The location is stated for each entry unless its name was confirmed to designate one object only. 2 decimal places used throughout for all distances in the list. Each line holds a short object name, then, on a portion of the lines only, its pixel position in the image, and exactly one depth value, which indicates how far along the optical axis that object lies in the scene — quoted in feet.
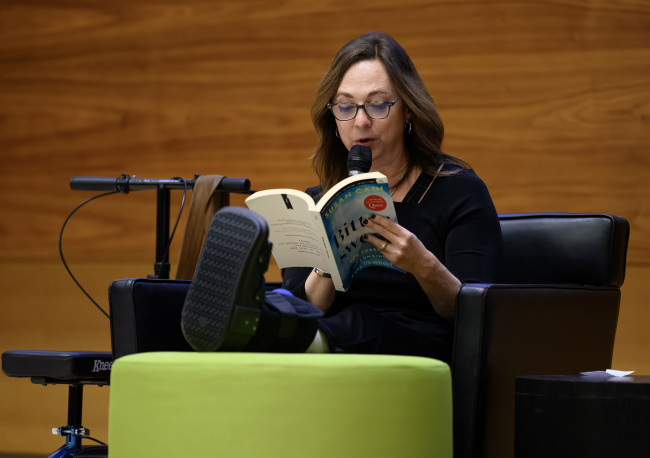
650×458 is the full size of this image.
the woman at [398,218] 19.68
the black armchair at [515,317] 19.20
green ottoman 18.31
